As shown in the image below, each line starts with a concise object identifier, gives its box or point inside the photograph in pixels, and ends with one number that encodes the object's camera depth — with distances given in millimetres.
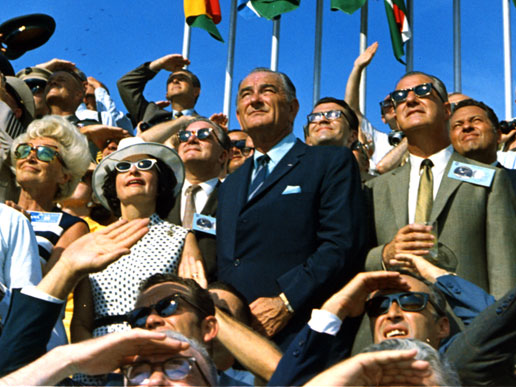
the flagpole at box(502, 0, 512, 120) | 12180
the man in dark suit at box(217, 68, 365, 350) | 4027
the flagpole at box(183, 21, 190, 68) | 12453
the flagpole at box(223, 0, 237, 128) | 12359
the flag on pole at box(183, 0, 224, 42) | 11977
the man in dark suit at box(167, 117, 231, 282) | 5555
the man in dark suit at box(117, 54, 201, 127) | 8164
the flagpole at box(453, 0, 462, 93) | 12844
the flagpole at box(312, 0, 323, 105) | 13023
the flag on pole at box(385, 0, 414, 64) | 12594
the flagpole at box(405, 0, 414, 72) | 12653
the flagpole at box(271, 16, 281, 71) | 13062
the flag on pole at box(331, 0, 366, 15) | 12124
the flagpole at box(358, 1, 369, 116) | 12062
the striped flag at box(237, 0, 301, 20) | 11737
